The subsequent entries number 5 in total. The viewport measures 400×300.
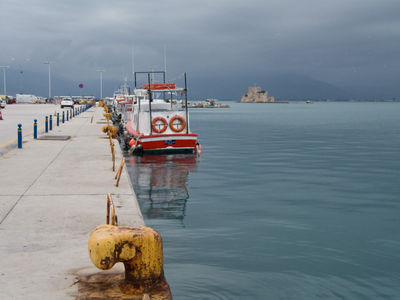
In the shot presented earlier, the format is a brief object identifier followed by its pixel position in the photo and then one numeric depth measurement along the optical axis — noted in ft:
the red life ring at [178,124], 82.23
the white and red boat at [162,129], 79.36
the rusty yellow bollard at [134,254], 17.02
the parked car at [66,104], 263.90
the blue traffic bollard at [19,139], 65.99
